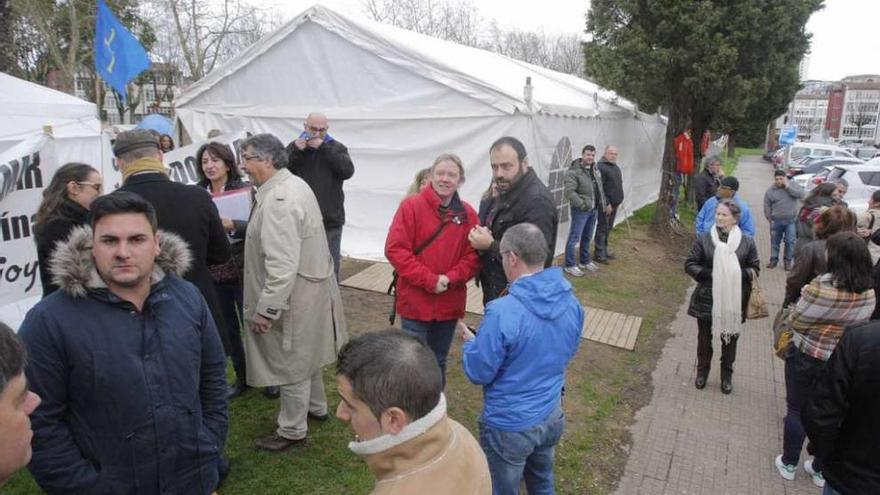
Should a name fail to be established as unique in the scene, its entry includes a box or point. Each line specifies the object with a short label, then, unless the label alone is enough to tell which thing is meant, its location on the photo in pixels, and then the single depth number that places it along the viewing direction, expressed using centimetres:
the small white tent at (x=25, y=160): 469
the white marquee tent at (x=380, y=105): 787
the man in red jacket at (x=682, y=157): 1251
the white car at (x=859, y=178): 1354
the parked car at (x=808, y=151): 2728
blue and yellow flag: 626
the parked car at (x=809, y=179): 1630
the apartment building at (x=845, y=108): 9175
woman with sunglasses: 282
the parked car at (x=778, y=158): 3364
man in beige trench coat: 316
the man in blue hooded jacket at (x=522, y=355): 246
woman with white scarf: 463
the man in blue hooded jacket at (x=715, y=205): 556
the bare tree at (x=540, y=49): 4700
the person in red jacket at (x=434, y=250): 350
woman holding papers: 403
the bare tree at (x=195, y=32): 2697
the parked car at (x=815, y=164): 2201
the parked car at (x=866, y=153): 3281
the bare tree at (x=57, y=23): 2086
